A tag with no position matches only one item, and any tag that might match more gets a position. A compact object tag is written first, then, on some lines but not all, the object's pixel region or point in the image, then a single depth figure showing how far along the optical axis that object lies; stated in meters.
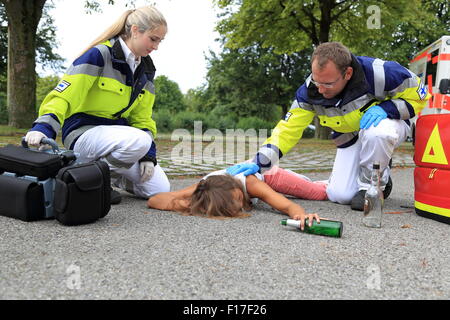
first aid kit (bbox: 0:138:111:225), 2.57
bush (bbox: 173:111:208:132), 22.60
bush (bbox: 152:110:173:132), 21.64
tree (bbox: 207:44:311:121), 30.12
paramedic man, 3.22
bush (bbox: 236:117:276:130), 25.32
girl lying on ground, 3.11
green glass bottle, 2.58
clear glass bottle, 2.94
